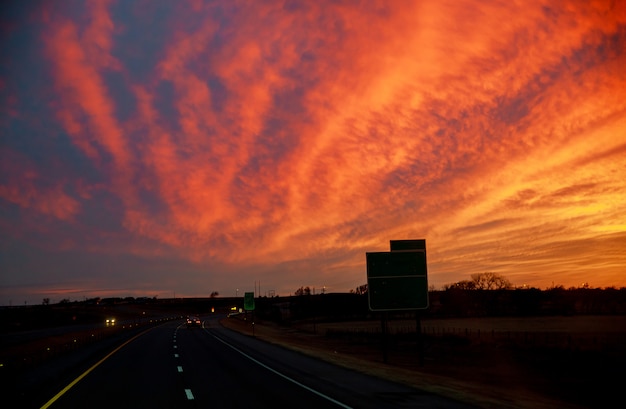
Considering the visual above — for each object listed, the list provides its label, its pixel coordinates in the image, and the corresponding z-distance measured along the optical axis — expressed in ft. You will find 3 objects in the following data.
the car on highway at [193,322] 271.28
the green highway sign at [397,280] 101.86
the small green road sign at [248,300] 210.79
